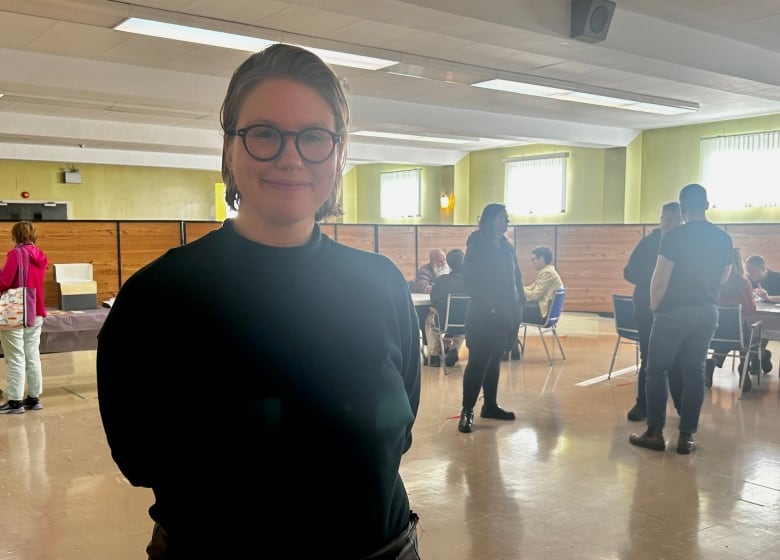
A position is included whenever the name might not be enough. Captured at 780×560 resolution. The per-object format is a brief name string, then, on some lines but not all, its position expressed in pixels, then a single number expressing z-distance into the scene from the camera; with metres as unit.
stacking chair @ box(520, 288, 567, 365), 7.04
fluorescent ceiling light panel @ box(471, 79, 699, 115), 7.71
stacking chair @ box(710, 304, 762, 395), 5.45
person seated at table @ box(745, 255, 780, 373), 6.52
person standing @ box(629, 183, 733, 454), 3.97
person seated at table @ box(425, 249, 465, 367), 6.79
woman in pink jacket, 5.04
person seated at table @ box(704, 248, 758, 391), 5.65
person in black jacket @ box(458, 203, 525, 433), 4.56
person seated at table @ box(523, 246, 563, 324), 7.10
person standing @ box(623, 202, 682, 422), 4.59
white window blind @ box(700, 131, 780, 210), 10.45
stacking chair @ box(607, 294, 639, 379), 6.01
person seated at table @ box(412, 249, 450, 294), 7.74
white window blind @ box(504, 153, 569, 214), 13.36
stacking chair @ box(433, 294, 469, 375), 6.58
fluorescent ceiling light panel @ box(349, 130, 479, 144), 11.13
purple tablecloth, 5.59
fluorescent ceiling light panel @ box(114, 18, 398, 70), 5.50
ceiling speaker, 5.14
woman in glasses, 0.88
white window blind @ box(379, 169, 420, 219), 16.16
